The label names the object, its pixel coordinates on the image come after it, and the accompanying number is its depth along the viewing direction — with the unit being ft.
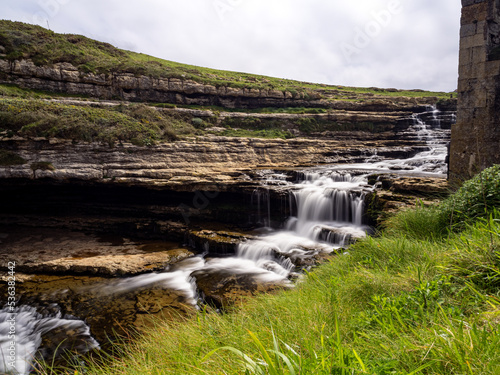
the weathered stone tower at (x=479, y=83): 24.36
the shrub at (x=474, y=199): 13.38
